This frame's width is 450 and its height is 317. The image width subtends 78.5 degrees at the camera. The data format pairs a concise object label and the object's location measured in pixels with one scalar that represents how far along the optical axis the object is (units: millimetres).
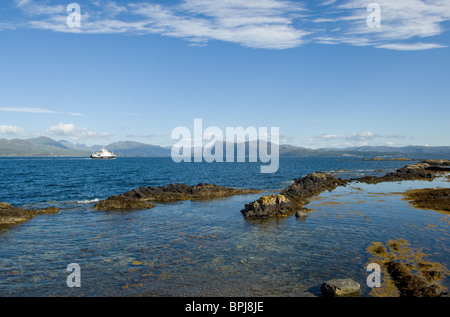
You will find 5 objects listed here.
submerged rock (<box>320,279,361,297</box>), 11656
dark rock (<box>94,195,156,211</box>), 33719
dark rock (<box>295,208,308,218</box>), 27938
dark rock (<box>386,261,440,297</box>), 11762
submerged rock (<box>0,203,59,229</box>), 25969
